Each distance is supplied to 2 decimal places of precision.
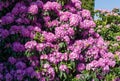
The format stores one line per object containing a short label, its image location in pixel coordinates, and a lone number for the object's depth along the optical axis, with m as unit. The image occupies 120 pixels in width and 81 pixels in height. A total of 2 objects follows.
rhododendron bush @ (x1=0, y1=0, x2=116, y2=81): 3.53
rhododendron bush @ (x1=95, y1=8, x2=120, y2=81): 4.22
